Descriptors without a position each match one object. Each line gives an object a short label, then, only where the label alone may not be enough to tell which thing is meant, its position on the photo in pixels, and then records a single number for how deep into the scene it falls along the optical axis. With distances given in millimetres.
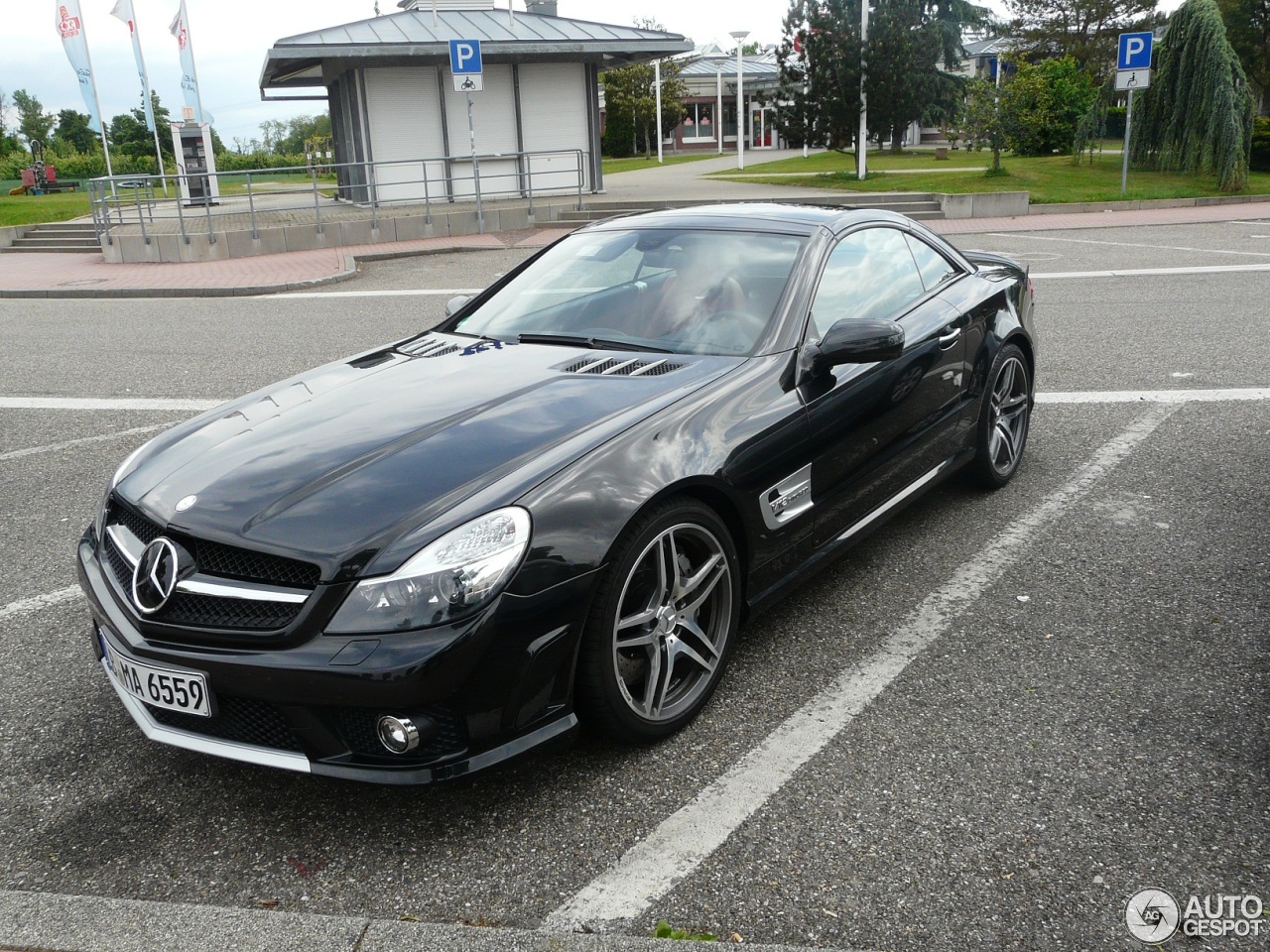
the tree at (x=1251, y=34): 39312
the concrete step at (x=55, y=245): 21125
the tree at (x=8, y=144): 53078
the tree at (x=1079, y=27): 51812
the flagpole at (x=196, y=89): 27578
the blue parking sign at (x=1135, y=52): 18859
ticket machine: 25766
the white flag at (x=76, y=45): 27594
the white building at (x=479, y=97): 22438
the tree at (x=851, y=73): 23219
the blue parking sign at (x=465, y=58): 16500
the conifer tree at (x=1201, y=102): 21922
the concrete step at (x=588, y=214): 20266
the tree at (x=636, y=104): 56688
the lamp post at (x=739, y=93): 33447
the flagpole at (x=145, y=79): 30688
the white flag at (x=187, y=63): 27516
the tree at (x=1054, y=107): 28875
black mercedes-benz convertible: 2477
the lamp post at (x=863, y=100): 23297
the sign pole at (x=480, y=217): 19309
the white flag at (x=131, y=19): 30500
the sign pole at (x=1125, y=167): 20416
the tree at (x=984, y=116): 22406
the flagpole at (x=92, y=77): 28592
